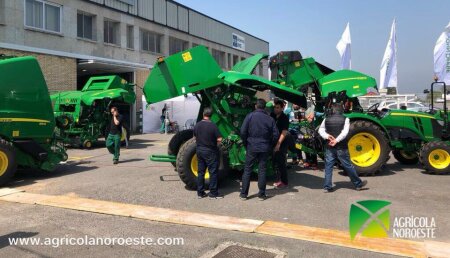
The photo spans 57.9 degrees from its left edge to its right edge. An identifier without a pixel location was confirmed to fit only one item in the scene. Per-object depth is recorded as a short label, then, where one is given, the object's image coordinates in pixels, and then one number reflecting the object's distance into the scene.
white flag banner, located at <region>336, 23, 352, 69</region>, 17.91
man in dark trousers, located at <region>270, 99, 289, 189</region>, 8.01
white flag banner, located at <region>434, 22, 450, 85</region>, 11.88
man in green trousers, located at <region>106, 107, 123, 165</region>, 11.49
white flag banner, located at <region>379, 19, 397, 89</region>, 15.52
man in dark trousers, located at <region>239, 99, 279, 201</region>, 7.04
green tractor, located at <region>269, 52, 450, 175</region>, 9.16
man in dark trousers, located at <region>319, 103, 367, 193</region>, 7.59
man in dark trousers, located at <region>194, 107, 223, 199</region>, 7.21
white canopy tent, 23.84
